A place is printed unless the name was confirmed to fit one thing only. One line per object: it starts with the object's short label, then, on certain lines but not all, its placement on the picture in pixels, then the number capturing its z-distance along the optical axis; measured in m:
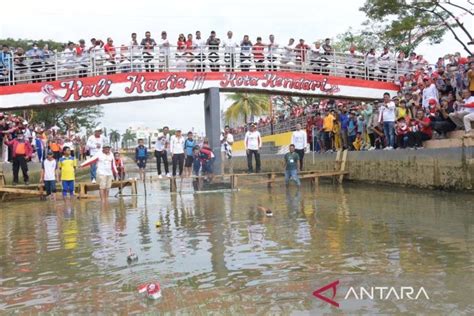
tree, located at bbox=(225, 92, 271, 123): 65.94
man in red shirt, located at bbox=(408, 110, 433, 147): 15.86
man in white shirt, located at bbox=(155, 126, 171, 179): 19.15
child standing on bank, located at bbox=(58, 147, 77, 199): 15.23
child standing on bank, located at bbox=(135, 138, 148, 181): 19.28
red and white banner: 19.58
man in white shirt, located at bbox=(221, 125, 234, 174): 21.93
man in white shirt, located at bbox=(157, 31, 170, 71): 20.27
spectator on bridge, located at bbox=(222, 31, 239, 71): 20.66
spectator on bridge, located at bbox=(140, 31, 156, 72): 20.17
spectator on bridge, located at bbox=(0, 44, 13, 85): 19.62
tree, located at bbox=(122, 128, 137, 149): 123.69
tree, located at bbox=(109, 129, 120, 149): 83.49
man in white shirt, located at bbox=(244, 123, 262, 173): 19.36
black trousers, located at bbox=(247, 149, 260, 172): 19.33
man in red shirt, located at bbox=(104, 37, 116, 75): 19.97
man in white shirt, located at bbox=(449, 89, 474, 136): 13.84
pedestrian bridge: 19.62
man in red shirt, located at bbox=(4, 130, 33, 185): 17.36
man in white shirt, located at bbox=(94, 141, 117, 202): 15.00
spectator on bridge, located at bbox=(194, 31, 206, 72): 20.53
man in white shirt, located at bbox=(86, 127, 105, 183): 16.73
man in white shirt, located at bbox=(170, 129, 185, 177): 18.48
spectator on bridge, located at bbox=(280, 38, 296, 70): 21.44
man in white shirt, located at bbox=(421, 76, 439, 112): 16.25
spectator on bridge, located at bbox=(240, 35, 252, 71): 20.77
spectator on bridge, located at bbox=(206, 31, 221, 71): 20.74
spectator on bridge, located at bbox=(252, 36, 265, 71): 21.23
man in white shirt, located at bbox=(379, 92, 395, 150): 17.42
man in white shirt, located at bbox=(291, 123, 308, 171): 19.62
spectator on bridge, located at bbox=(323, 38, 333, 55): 22.38
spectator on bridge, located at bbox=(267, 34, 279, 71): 21.17
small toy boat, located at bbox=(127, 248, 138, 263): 6.67
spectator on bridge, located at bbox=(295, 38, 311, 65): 21.88
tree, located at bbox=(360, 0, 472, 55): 27.36
